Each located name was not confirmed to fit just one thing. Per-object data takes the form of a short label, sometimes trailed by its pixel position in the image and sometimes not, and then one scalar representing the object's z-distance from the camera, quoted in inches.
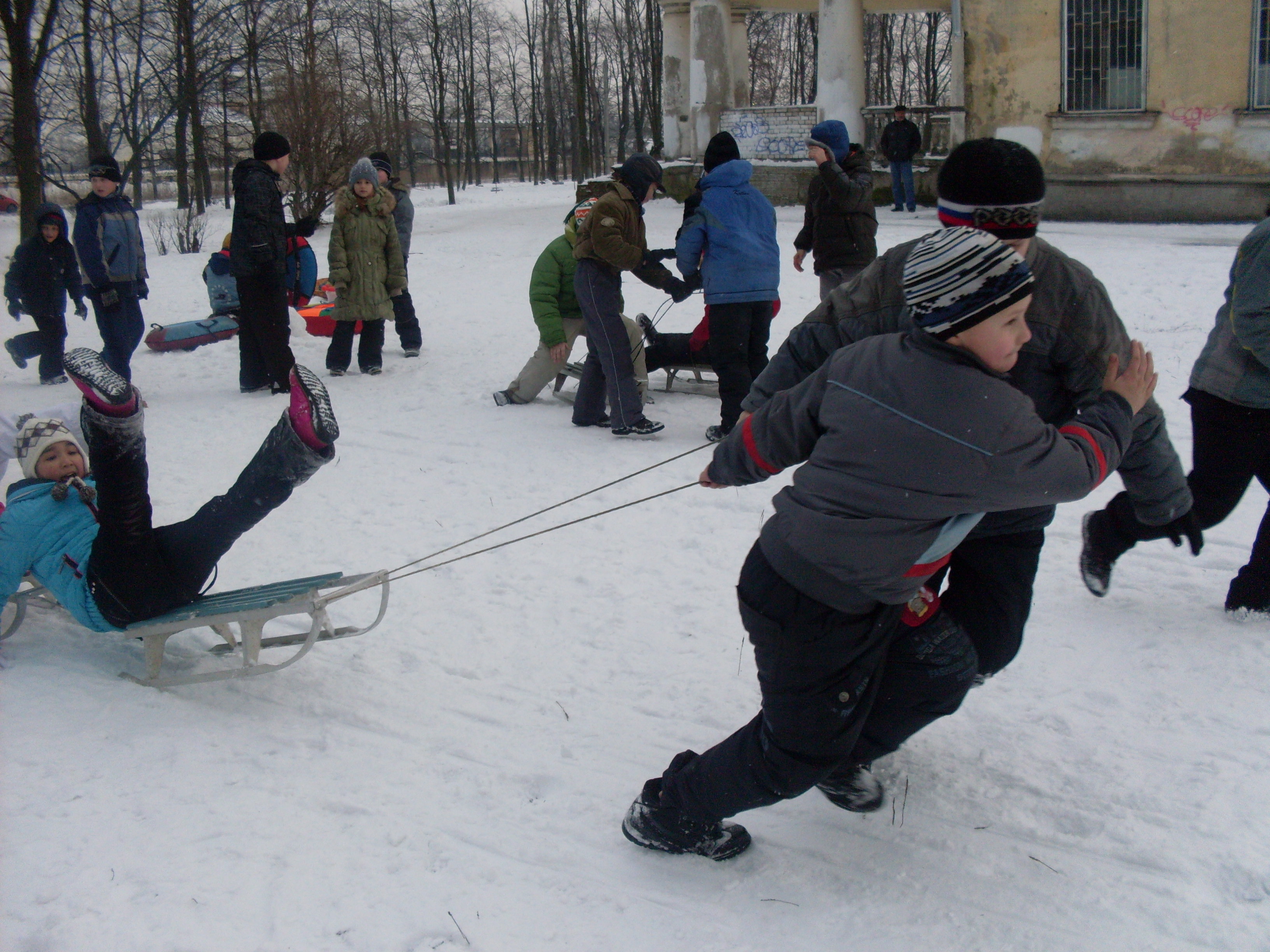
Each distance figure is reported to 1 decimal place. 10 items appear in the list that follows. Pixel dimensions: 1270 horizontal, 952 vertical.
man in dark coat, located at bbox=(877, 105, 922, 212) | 649.6
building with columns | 580.7
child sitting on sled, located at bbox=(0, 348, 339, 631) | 133.2
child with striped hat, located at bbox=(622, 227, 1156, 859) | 79.1
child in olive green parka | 337.4
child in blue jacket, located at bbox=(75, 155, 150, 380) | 311.6
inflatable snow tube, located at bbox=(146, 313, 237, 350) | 391.5
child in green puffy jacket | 269.1
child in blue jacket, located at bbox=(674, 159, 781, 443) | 242.2
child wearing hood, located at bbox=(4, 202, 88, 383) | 332.2
